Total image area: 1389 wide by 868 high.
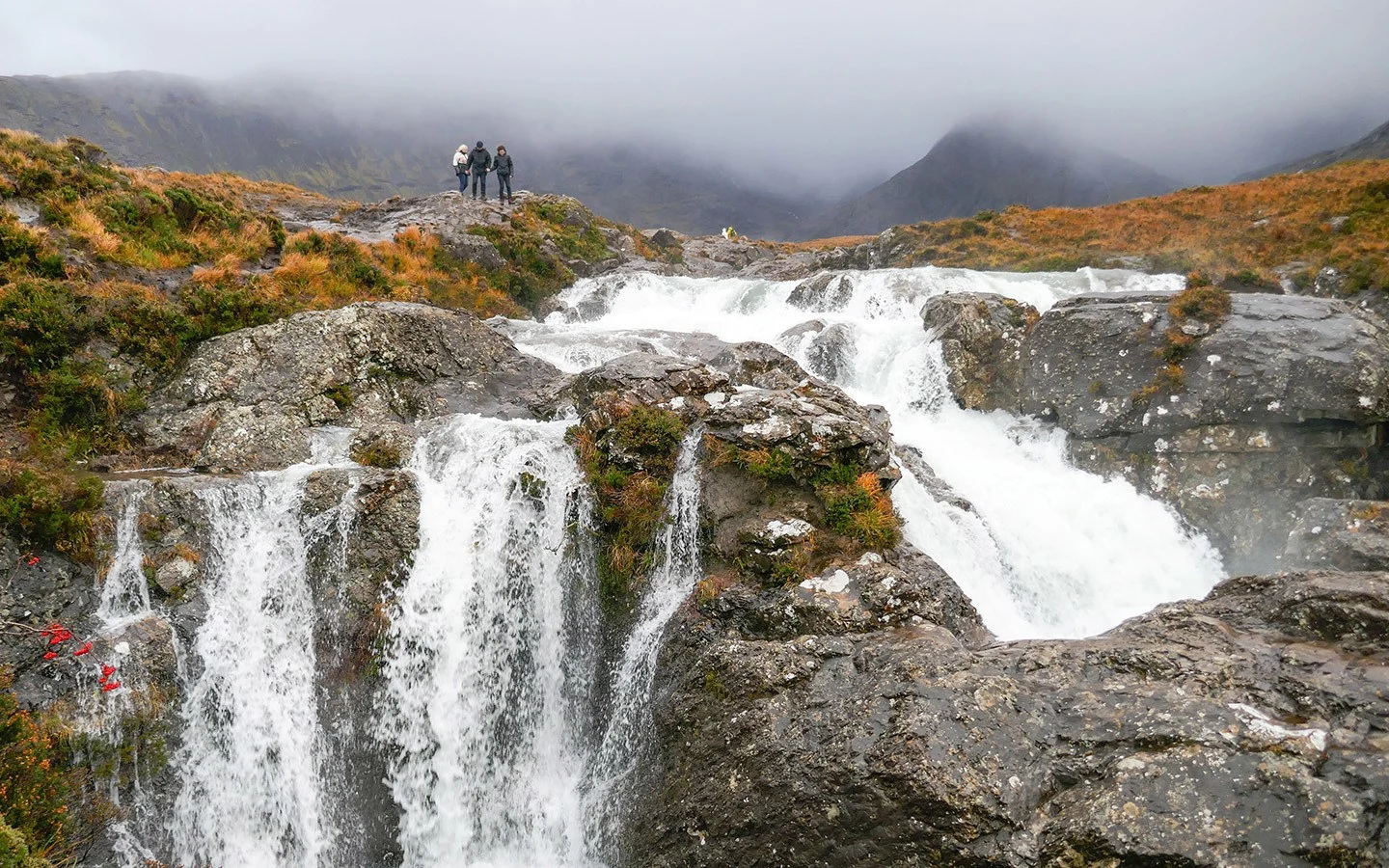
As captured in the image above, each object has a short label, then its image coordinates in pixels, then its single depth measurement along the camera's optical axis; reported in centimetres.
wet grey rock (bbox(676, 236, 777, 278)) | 5041
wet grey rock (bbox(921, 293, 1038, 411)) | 2180
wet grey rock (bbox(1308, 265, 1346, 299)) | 2356
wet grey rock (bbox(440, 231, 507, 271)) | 3103
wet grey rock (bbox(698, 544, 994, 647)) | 1009
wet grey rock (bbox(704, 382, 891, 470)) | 1252
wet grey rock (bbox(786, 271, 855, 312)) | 3039
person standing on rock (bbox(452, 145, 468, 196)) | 3816
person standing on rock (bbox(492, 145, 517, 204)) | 3724
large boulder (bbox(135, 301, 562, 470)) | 1432
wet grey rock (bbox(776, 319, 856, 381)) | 2461
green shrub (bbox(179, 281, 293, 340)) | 1628
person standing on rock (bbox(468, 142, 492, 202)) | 3753
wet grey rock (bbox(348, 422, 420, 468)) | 1409
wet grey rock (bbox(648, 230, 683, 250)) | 5069
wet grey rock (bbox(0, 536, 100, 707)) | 908
